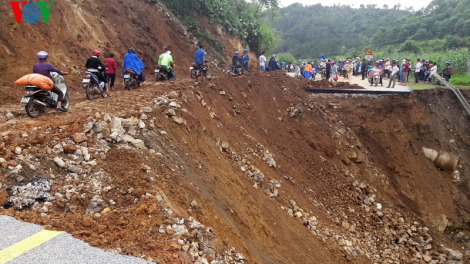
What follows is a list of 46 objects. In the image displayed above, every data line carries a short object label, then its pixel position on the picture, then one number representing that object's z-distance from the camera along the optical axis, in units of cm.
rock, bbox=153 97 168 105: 658
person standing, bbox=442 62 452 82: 1603
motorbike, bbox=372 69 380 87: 1573
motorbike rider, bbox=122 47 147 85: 917
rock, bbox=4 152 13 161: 387
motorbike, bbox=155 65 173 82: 1095
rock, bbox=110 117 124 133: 498
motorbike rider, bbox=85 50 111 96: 788
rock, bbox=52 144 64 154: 424
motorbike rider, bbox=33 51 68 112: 603
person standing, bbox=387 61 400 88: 1444
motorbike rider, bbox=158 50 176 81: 1082
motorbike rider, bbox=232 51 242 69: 1382
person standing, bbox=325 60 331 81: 2005
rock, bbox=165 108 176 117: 632
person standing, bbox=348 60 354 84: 1684
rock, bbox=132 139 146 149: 482
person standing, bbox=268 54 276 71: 1661
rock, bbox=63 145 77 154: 425
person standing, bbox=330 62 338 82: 1917
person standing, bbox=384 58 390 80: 1734
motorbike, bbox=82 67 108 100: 750
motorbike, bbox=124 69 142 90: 921
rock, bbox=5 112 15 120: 568
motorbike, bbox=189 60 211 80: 1193
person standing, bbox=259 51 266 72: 1605
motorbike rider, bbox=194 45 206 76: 1180
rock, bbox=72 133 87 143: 447
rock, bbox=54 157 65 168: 405
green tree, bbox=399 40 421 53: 3487
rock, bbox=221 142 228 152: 721
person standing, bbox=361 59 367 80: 1990
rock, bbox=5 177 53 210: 343
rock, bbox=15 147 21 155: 402
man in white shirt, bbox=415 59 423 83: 1686
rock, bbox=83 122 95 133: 471
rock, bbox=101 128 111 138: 480
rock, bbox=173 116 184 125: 628
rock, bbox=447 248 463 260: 840
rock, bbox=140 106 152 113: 594
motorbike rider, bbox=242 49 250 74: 1448
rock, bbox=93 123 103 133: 482
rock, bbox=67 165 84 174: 403
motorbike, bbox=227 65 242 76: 1392
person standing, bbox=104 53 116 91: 883
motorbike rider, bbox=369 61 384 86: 1574
